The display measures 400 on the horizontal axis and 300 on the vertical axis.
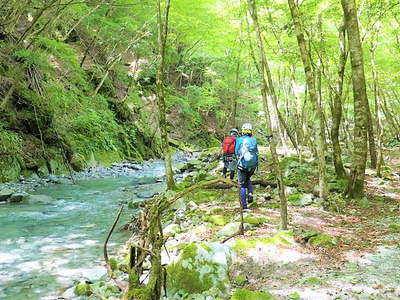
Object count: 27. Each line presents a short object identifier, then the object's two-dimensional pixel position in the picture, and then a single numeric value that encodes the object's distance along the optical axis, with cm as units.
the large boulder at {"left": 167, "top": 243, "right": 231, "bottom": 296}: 420
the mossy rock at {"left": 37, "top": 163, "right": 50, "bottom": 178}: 1374
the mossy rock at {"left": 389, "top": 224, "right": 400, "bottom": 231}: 624
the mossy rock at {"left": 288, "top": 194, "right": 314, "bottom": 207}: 845
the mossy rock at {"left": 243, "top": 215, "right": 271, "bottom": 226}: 656
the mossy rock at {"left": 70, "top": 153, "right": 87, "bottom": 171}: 1591
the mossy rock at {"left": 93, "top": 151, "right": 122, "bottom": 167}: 1792
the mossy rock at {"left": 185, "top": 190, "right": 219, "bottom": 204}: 958
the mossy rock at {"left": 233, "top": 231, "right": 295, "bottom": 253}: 527
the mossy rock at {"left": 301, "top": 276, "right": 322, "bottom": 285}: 412
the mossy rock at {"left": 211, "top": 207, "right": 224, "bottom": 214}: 794
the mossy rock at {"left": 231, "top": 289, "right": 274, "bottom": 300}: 379
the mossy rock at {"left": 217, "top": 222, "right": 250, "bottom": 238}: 602
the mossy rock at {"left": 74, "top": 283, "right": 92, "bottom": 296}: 457
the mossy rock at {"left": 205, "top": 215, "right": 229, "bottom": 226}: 688
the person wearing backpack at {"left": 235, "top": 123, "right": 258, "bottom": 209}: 758
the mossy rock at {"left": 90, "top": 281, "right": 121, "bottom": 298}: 454
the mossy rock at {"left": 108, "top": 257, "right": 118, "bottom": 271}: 525
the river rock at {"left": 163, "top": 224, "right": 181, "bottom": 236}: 674
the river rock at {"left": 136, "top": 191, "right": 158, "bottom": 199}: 1149
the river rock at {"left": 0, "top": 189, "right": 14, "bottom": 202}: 1024
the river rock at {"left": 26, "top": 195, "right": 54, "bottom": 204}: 1023
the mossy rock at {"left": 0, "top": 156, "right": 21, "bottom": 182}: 1230
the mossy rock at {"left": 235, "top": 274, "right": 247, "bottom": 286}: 442
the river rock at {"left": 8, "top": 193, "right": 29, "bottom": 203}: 1022
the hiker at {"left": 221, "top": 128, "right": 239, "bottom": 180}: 1166
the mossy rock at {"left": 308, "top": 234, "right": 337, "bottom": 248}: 546
